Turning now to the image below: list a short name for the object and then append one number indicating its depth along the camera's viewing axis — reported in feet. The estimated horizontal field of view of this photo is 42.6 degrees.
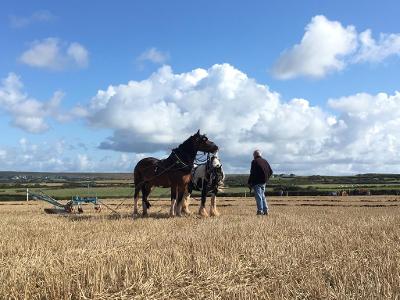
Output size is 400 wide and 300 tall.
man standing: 52.60
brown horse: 49.52
